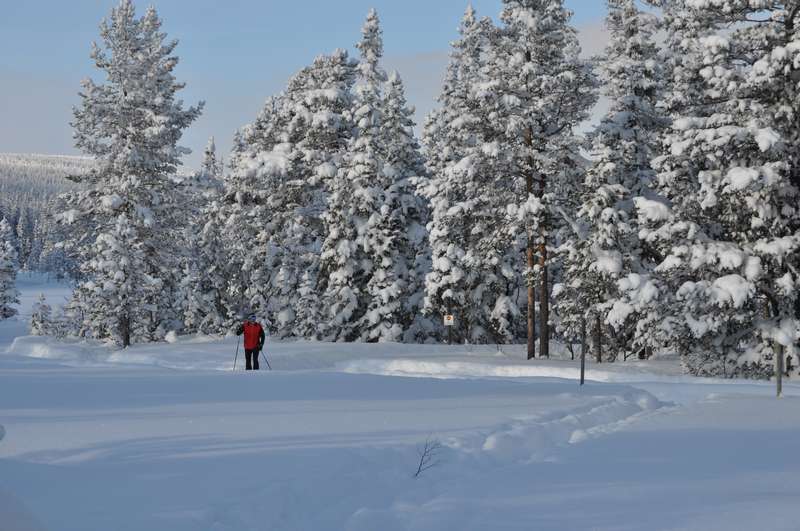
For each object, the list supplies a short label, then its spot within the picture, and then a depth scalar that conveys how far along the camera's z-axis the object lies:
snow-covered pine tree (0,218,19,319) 85.50
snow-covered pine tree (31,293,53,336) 76.44
